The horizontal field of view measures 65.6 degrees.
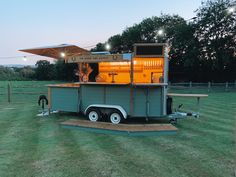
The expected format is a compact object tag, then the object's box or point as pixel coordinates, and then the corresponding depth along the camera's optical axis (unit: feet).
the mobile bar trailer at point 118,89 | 18.48
